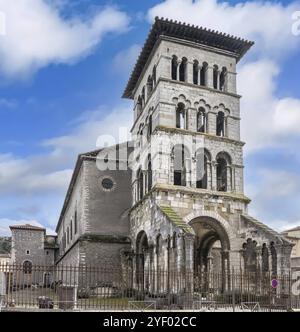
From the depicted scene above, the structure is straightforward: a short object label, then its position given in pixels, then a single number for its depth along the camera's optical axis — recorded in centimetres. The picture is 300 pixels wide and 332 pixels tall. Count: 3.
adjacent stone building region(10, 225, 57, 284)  5447
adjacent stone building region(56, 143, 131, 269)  3130
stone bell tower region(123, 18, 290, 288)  2614
